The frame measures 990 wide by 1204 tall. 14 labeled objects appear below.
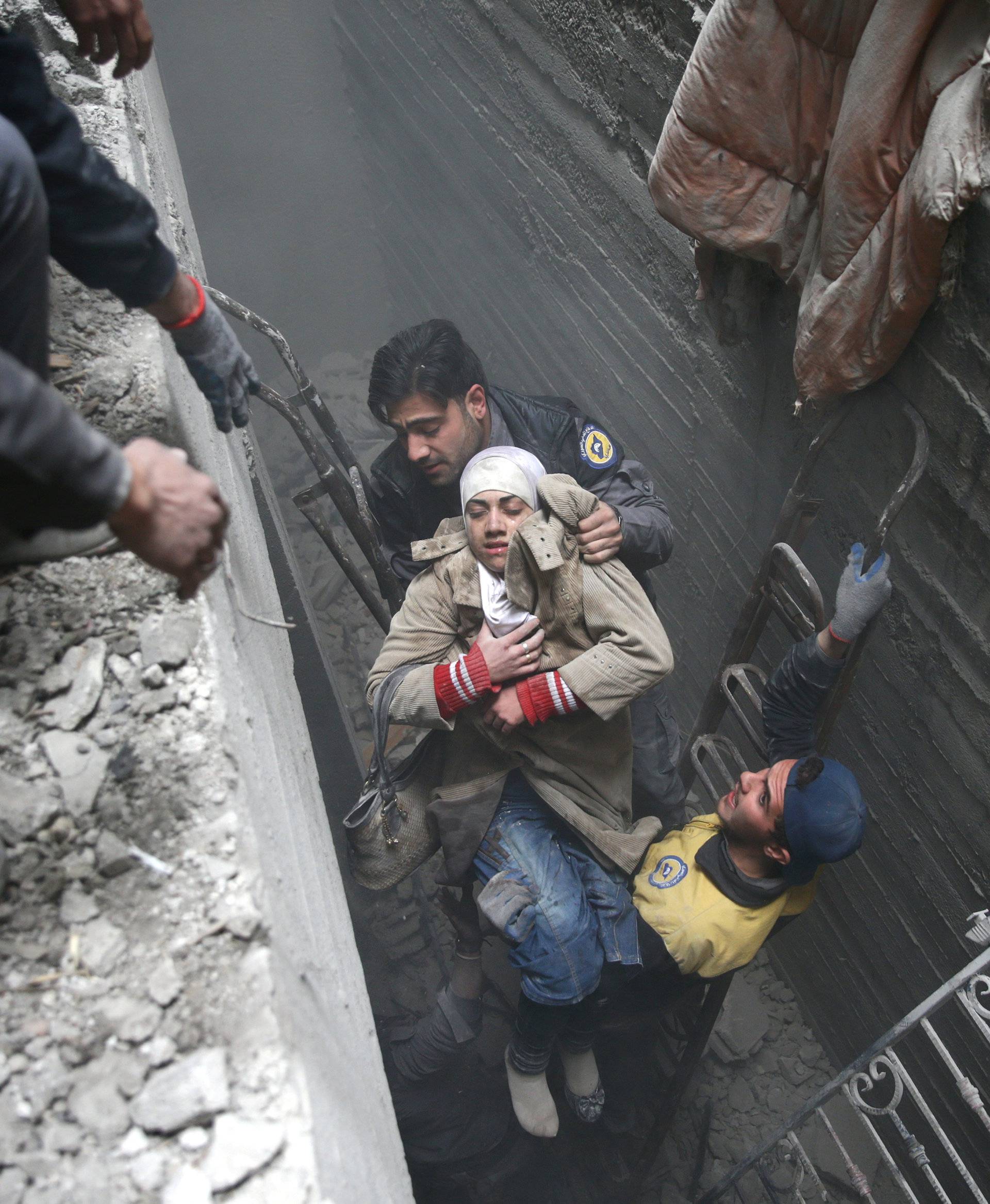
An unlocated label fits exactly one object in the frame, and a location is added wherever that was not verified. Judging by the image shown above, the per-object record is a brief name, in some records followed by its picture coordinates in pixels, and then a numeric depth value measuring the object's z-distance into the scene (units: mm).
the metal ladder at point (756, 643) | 2195
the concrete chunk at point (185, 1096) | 1029
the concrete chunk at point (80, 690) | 1360
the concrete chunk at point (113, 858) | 1218
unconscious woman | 2234
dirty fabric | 1550
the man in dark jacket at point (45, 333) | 906
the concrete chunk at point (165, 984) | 1112
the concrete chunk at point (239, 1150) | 987
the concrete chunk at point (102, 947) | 1146
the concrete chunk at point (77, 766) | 1280
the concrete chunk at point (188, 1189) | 981
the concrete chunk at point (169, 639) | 1403
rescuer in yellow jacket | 2094
